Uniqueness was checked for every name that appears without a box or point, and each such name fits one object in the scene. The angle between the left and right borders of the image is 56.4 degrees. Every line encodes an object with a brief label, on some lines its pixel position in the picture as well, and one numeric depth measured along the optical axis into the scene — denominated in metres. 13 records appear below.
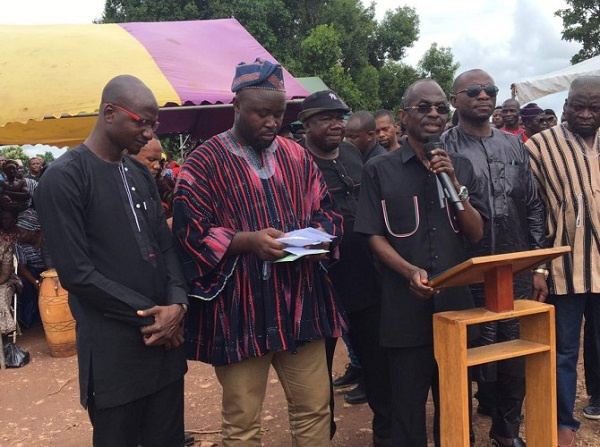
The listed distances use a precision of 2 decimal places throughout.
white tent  10.13
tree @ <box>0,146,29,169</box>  20.02
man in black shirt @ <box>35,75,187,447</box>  2.17
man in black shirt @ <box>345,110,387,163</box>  4.66
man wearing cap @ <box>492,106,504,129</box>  8.30
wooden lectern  2.29
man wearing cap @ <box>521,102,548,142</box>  7.13
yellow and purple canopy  5.05
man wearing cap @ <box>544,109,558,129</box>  7.20
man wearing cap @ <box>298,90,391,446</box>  3.44
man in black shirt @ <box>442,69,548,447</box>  3.01
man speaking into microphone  2.67
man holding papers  2.49
